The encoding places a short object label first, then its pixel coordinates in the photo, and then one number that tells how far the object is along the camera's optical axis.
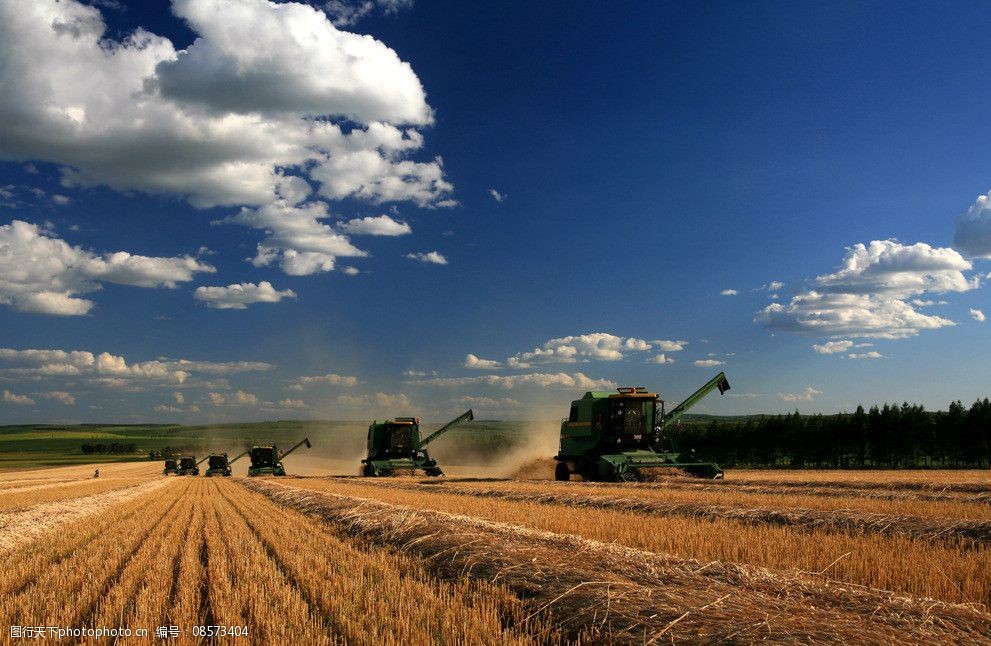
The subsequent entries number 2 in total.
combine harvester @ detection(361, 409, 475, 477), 37.97
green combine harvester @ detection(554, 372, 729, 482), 24.28
